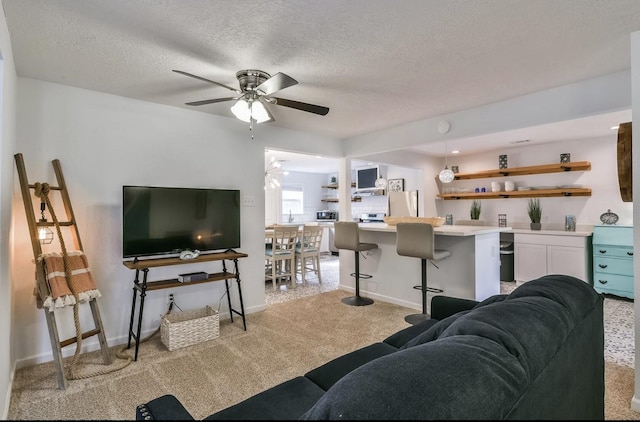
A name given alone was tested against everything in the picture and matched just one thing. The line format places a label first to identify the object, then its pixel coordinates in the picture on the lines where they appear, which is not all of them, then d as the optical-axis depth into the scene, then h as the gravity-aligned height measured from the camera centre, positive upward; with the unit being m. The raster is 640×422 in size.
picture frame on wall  6.99 +0.51
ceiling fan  2.46 +0.84
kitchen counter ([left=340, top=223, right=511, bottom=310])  3.60 -0.74
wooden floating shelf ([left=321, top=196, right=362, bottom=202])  8.46 +0.27
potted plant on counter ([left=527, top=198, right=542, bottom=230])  5.33 -0.14
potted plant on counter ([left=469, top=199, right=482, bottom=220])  6.16 -0.06
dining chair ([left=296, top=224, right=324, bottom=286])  5.32 -0.62
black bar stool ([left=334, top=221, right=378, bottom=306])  4.09 -0.46
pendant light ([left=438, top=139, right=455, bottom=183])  5.18 +0.51
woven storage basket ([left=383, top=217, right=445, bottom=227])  3.86 -0.16
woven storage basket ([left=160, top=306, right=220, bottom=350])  2.84 -1.07
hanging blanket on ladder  2.27 -0.49
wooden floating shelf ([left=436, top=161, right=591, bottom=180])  5.01 +0.61
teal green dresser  4.22 -0.75
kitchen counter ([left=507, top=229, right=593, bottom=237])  4.56 -0.40
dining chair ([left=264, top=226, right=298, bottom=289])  5.08 -0.67
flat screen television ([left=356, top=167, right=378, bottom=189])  7.54 +0.74
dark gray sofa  0.63 -0.38
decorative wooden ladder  2.23 -0.57
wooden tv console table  2.76 -0.65
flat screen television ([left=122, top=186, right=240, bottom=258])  2.87 -0.08
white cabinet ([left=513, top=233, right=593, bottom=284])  4.58 -0.75
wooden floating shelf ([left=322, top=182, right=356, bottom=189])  9.19 +0.66
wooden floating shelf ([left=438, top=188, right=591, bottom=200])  5.05 +0.22
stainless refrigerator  4.55 +0.05
